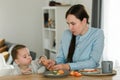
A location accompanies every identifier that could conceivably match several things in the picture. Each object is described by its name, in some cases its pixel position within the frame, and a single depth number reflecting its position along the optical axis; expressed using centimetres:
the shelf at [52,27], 477
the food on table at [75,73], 185
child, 205
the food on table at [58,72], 185
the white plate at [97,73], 185
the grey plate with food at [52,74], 180
